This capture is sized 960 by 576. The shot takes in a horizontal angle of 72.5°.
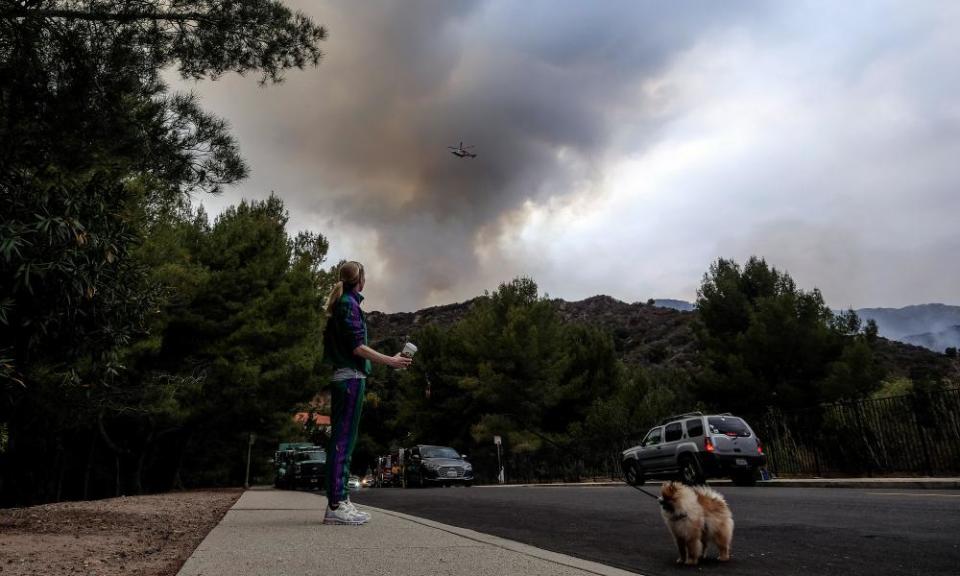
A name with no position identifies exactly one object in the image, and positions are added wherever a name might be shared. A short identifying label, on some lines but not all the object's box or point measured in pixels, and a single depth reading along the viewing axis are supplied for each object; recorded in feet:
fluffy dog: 14.08
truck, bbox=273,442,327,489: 80.38
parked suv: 51.11
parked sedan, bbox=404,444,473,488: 83.20
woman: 17.62
